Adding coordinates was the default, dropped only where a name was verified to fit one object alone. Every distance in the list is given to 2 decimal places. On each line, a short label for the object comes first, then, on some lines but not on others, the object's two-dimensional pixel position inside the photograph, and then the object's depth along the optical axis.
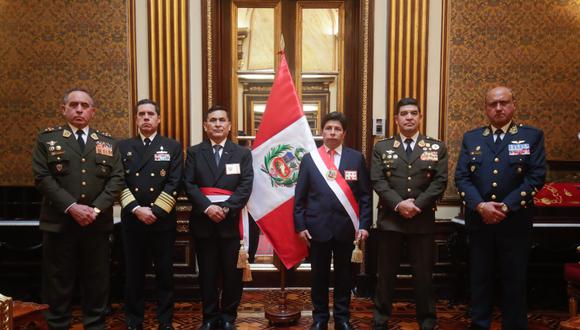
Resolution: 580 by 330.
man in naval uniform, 2.87
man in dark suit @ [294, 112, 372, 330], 2.89
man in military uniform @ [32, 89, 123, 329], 2.65
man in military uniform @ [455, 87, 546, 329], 2.72
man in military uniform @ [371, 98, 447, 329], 2.81
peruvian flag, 3.13
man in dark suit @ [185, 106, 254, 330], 2.90
